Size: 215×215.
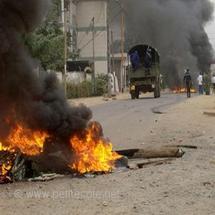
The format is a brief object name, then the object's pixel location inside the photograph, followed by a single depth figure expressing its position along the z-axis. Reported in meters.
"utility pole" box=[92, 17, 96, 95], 44.28
